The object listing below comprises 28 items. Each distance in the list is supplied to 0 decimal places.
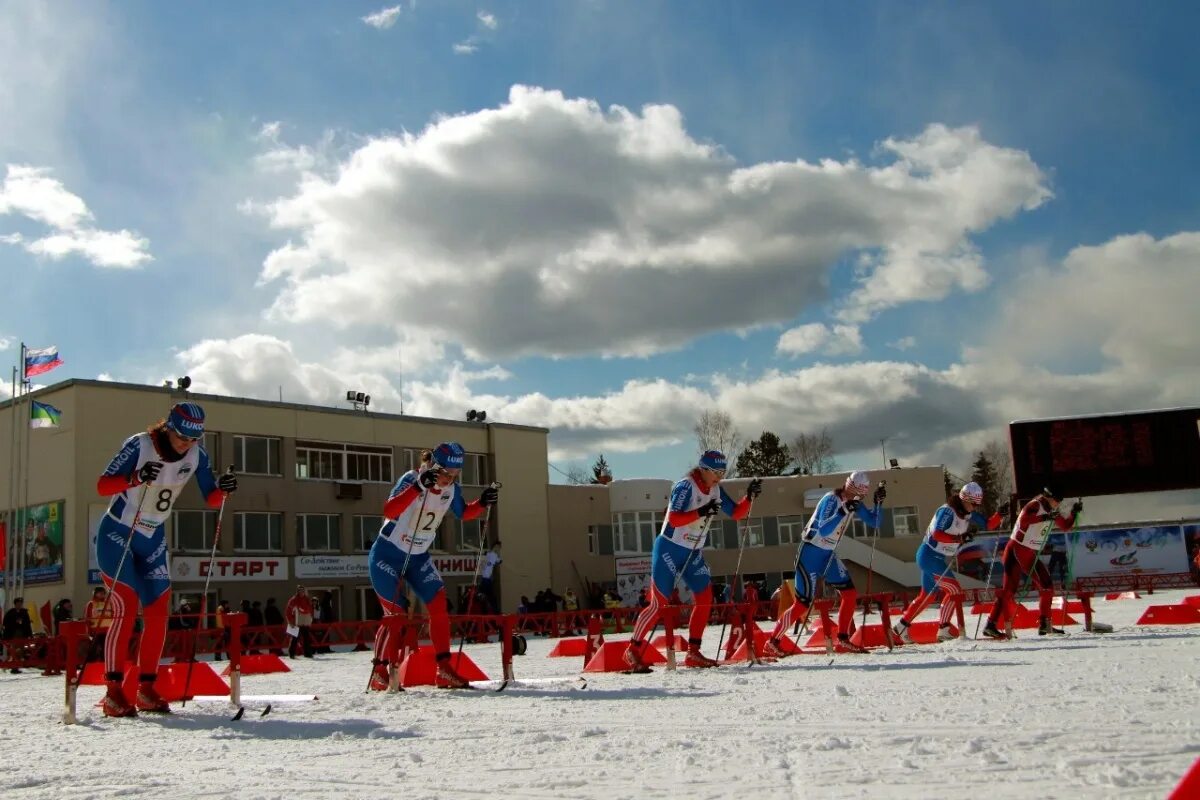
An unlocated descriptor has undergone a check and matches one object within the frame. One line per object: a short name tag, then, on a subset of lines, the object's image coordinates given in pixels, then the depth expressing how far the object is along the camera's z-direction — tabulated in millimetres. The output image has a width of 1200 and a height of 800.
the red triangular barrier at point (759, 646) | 12539
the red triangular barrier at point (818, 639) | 14578
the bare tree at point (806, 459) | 80875
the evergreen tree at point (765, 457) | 85500
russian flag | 36312
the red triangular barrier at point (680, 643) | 15659
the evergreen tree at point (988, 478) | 84188
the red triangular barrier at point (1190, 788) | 2770
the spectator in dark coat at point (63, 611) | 30338
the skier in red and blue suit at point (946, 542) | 15898
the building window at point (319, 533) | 43125
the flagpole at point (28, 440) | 35562
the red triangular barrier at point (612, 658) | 12031
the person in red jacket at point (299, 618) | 24016
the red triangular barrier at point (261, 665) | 17062
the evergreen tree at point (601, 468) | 102812
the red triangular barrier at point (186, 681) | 9797
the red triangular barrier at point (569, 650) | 18656
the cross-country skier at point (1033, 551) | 15461
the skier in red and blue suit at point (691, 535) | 12312
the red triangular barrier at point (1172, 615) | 17219
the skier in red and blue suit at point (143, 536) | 8836
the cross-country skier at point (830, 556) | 13969
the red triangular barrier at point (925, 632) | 15656
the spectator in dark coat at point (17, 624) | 24516
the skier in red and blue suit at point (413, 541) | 10719
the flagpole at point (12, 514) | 36938
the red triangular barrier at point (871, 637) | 14659
